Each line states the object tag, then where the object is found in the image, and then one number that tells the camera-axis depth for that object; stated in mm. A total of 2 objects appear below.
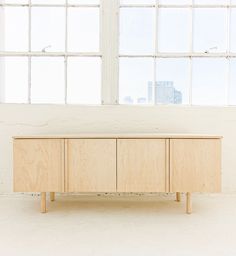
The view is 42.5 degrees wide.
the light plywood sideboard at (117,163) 2498
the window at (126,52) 3174
